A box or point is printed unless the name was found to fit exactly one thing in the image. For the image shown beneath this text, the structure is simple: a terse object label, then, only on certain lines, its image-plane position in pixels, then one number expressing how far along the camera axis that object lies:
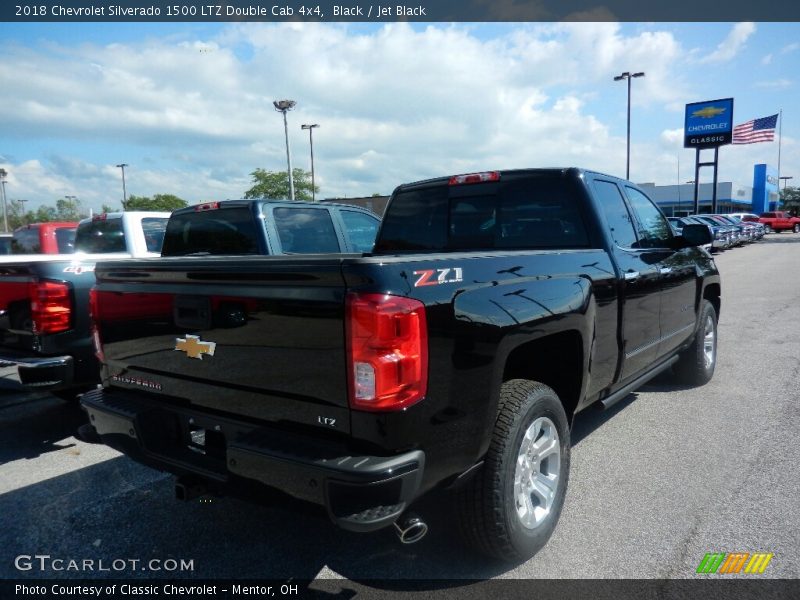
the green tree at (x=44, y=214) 90.44
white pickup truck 4.17
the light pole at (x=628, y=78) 31.23
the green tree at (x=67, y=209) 90.48
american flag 37.19
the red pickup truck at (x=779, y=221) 46.88
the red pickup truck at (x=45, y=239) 10.09
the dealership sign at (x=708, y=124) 38.09
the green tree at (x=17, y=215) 84.37
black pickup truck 2.07
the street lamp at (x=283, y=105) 30.47
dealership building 61.25
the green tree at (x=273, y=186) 52.75
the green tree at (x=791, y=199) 85.25
